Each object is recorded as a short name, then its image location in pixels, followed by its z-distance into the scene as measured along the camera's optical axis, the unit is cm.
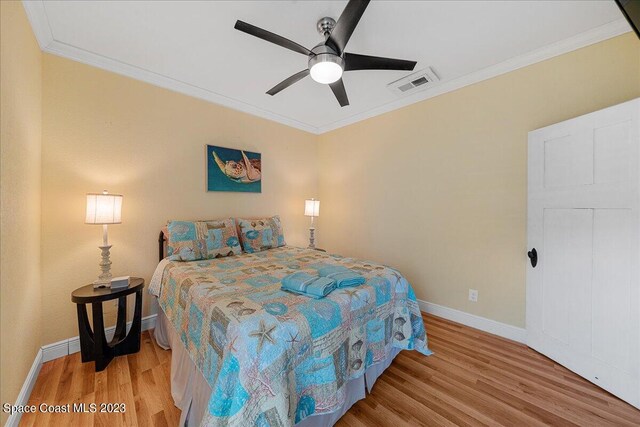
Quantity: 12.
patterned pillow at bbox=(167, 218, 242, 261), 242
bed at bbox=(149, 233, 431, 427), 106
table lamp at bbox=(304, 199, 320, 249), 382
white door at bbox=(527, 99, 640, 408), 162
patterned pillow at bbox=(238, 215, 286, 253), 289
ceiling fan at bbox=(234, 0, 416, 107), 149
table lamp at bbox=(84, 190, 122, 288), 199
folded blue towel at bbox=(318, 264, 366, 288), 168
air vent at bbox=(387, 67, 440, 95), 255
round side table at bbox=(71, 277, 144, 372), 189
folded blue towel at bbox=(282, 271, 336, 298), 151
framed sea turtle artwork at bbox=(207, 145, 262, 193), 303
